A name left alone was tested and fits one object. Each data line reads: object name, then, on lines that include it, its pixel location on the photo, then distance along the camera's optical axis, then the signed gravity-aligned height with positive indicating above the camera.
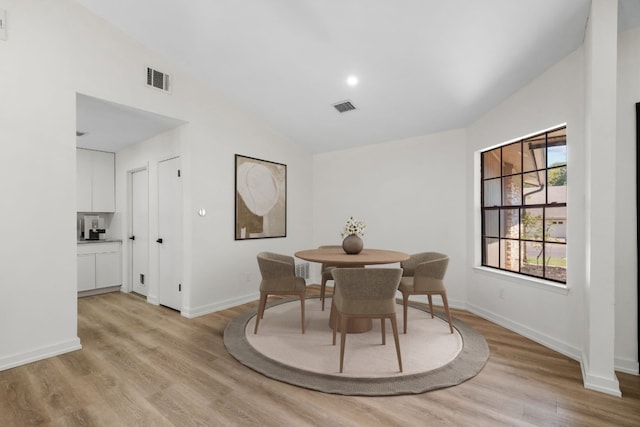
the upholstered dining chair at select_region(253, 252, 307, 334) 3.19 -0.73
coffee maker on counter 5.17 -0.28
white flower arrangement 3.54 -0.19
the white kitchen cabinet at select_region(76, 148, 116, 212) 4.94 +0.51
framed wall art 4.36 +0.20
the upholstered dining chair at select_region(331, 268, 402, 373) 2.40 -0.65
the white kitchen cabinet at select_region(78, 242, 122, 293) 4.70 -0.86
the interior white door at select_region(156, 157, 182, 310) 4.02 -0.30
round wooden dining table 2.94 -0.48
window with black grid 3.11 +0.05
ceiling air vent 3.96 +1.38
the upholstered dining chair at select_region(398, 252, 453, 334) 3.15 -0.72
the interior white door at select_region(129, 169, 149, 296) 4.66 -0.33
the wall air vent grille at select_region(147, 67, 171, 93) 3.39 +1.49
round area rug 2.27 -1.26
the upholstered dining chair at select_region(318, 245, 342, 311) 4.02 -0.85
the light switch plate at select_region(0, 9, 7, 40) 2.48 +1.51
